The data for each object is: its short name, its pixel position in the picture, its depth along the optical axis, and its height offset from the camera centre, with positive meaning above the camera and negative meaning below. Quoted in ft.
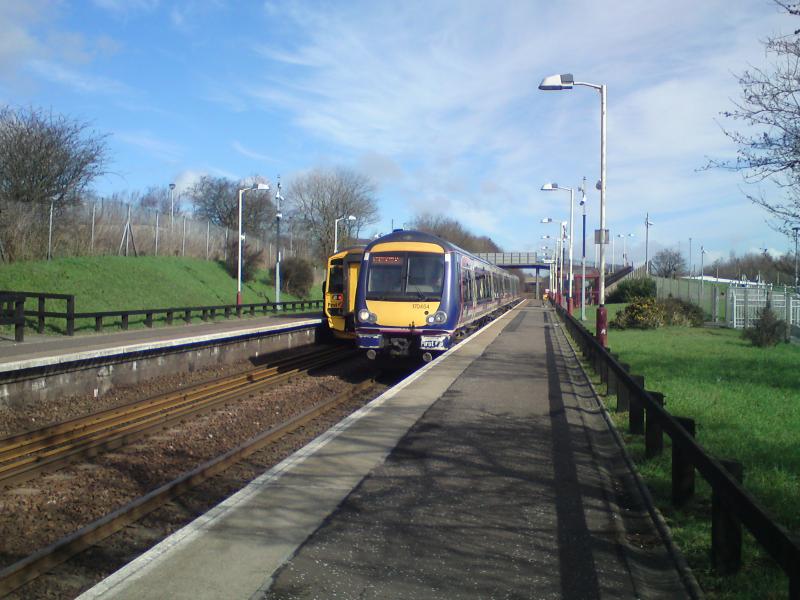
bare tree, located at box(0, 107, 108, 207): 115.03 +20.08
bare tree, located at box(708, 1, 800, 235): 34.65 +7.73
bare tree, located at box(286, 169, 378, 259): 229.86 +26.22
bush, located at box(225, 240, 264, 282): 167.63 +6.61
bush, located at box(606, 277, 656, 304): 169.07 +1.91
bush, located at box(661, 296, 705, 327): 107.45 -2.46
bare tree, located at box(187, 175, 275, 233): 238.27 +28.65
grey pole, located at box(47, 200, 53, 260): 109.29 +6.60
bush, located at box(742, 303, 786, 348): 72.74 -3.31
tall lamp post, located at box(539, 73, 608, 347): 59.77 +13.73
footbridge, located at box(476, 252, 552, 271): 331.57 +16.44
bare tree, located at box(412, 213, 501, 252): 334.42 +30.44
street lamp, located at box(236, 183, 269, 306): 130.17 +0.50
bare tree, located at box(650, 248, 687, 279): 304.09 +14.65
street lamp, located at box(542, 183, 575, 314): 115.65 +17.18
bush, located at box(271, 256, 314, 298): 183.62 +3.68
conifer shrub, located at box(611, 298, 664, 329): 103.42 -2.74
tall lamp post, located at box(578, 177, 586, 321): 119.96 +5.07
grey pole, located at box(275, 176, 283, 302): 138.82 +4.17
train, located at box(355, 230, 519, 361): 54.19 -0.29
